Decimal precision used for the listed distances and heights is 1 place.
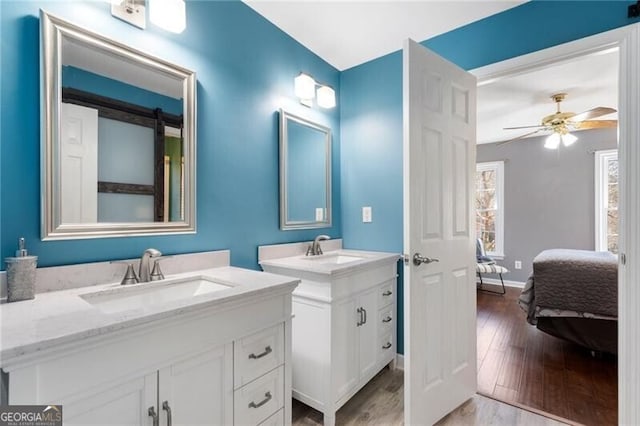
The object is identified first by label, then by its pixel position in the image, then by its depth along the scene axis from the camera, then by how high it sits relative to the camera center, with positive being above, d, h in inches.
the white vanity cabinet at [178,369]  28.9 -18.2
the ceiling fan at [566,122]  111.0 +35.8
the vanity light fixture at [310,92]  83.7 +34.9
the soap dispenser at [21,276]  38.9 -8.2
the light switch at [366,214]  97.0 -0.5
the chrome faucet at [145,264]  51.1 -8.7
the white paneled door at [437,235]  59.5 -5.0
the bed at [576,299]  89.5 -27.4
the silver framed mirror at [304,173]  82.4 +11.6
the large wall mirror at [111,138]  44.9 +12.8
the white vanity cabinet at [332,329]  64.7 -26.9
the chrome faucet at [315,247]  87.3 -10.0
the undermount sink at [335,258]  84.4 -13.4
